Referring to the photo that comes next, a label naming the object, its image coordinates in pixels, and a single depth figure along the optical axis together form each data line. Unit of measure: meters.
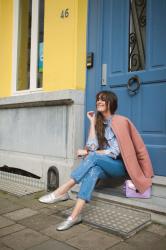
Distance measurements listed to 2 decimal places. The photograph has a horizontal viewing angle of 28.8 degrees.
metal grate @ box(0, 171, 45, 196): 4.48
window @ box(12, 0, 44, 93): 5.30
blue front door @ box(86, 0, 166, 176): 3.66
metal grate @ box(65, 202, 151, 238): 2.94
